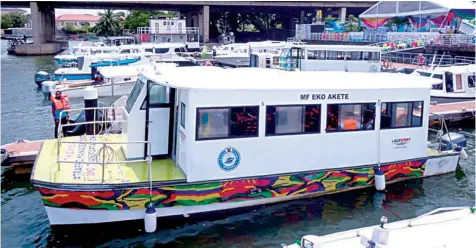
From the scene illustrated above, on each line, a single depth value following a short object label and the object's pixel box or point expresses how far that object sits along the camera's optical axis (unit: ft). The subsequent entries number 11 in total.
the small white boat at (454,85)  75.66
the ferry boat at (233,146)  29.81
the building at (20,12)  448.24
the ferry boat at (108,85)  84.28
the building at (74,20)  413.39
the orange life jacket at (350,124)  35.27
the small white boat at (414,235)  18.20
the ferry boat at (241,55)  128.57
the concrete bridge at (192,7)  209.97
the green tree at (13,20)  385.50
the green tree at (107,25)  247.50
